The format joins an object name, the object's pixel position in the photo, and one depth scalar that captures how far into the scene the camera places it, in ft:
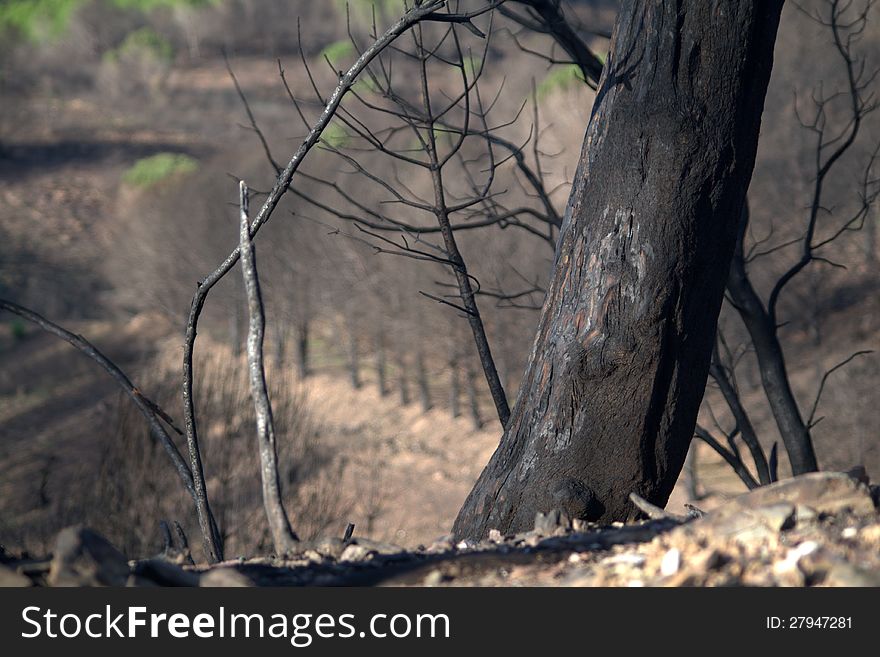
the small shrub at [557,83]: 155.59
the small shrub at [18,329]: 204.63
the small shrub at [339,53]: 260.21
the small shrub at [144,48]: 337.11
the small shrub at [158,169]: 220.02
